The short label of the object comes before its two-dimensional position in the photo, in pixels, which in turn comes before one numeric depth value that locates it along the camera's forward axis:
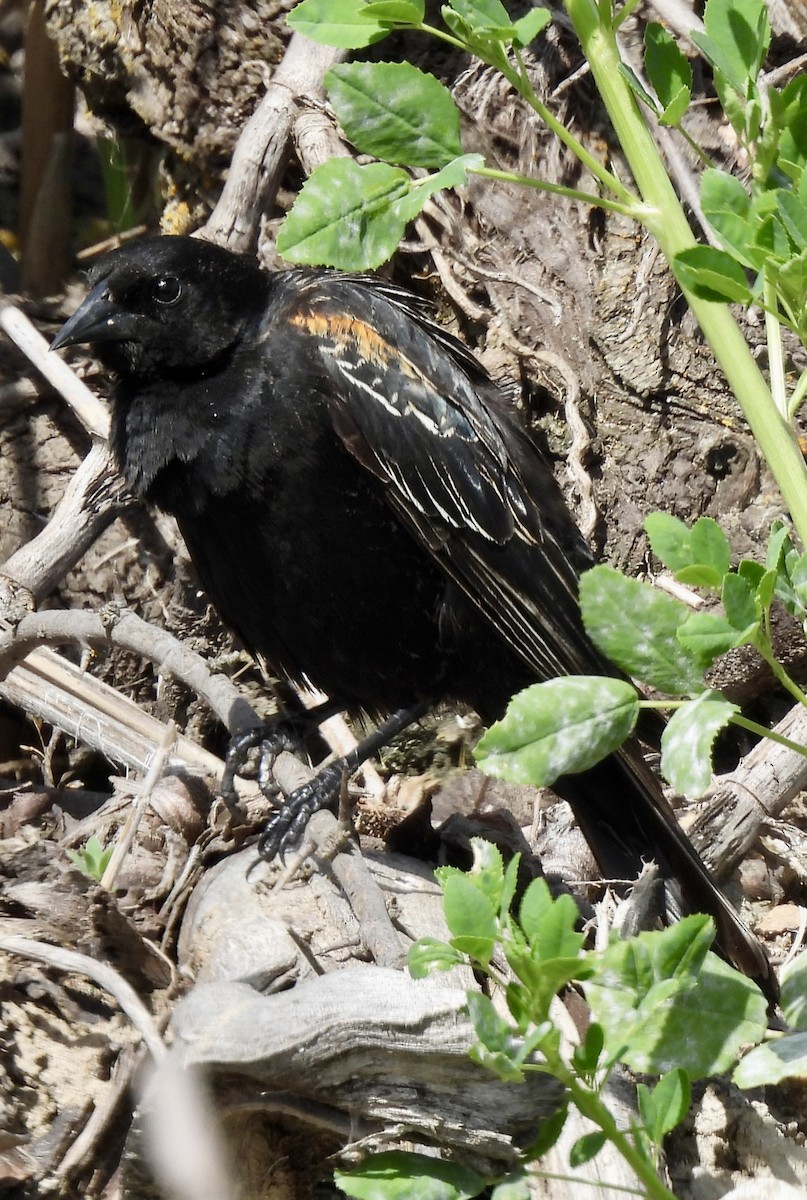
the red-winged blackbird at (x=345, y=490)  5.95
